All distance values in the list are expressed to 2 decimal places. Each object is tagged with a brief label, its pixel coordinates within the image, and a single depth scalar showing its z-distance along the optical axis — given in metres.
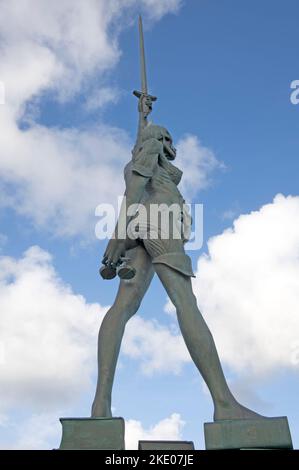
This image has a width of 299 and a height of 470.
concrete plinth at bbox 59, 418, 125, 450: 5.86
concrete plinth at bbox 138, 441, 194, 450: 5.96
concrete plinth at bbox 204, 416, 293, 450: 5.78
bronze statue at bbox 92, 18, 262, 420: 6.37
